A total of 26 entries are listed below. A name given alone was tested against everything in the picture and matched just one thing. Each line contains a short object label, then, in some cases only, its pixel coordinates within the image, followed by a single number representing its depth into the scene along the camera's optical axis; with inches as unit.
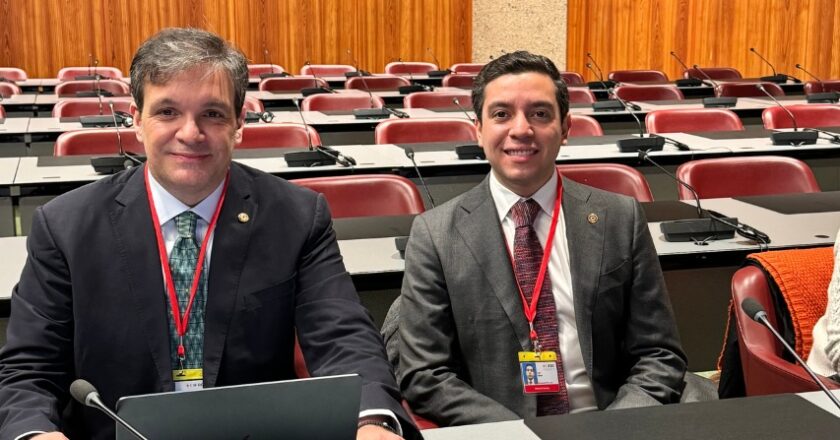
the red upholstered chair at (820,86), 366.3
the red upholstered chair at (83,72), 410.3
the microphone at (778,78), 394.0
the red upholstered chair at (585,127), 229.9
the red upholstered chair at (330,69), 429.7
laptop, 54.5
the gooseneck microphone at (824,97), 310.8
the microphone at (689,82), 373.7
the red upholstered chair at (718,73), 428.5
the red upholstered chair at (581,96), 305.9
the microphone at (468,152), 193.5
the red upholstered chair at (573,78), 386.3
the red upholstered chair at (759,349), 89.0
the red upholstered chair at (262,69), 428.1
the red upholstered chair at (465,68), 431.8
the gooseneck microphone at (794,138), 209.6
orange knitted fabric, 94.6
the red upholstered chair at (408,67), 448.5
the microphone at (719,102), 293.6
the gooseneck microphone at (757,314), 69.1
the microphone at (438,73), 413.7
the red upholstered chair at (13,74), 408.2
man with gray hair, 74.0
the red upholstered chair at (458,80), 360.8
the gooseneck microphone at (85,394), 58.1
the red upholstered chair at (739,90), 341.7
